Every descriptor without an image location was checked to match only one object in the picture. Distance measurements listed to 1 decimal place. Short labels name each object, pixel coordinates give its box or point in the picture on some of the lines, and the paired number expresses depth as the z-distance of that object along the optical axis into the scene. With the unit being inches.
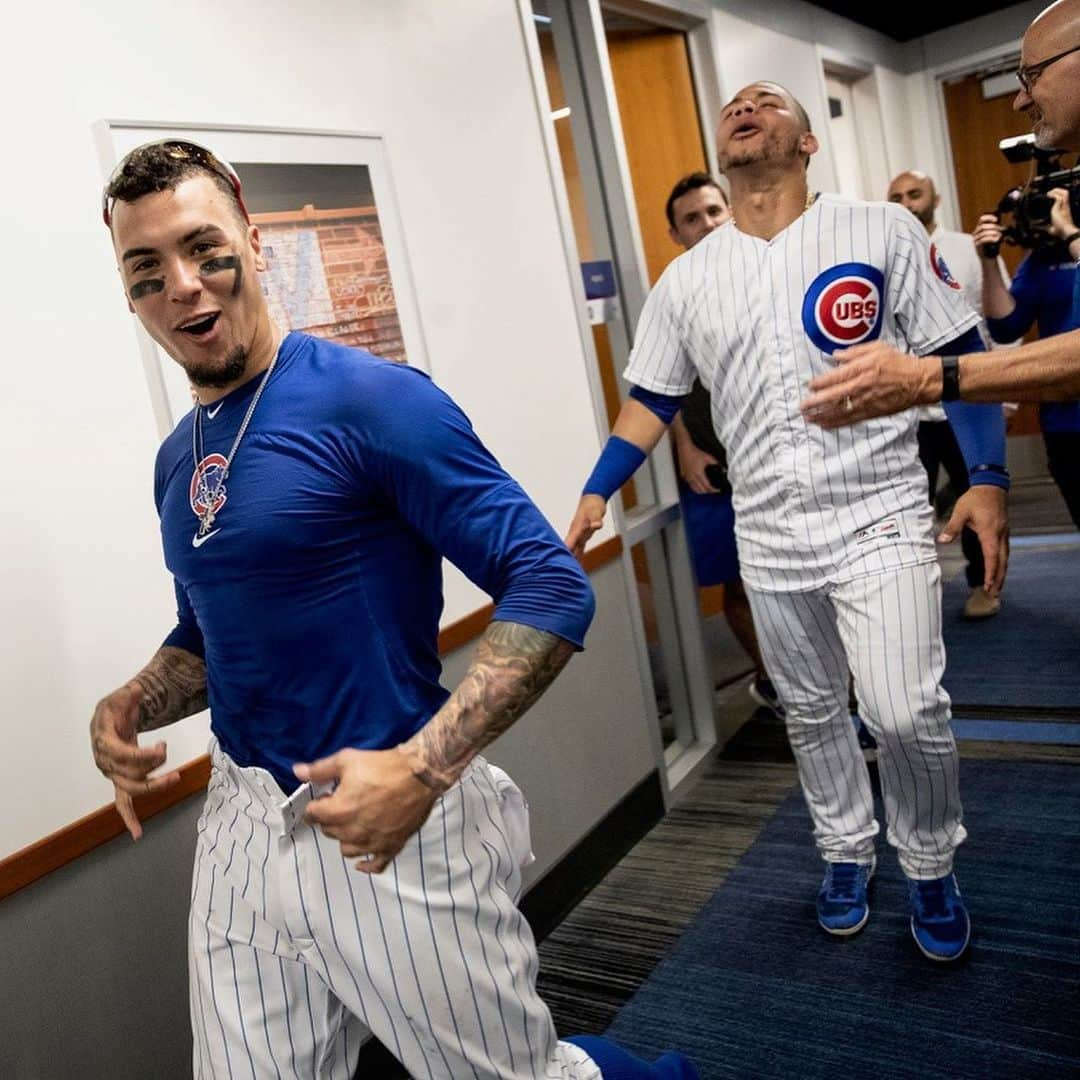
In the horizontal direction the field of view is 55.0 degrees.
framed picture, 79.7
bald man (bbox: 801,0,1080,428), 62.2
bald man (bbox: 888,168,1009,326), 180.9
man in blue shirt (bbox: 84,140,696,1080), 49.1
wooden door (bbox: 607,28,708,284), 170.1
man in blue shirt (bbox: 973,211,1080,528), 125.7
